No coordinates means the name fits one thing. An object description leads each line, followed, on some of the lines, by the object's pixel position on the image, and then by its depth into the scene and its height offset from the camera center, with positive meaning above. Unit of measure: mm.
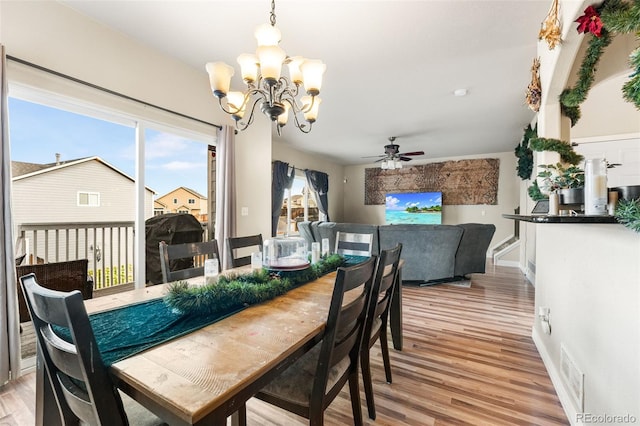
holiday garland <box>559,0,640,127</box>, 762 +762
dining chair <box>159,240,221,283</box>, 1701 -274
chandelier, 1579 +838
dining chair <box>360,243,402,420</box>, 1405 -559
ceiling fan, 5172 +1038
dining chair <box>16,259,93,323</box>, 1932 -473
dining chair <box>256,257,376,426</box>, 1061 -694
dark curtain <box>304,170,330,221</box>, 6789 +664
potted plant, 1444 +145
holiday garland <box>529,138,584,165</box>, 1880 +440
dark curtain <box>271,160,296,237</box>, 5711 +543
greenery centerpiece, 1167 -372
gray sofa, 4109 -511
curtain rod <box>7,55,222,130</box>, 1839 +1005
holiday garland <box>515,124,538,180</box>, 4348 +812
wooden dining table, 669 -440
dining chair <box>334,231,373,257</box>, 2553 -303
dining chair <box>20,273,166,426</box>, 735 -445
